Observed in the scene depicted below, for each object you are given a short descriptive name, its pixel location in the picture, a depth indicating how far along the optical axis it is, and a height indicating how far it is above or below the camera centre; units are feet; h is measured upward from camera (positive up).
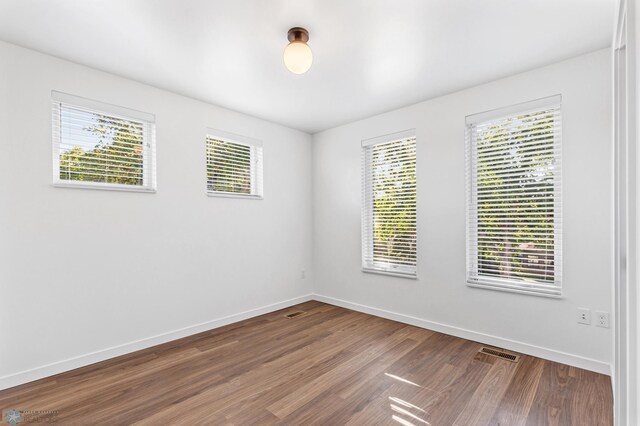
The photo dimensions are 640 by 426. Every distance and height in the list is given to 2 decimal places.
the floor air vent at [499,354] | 9.16 -4.36
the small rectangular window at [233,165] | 12.25 +1.92
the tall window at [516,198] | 9.14 +0.33
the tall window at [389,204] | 12.50 +0.24
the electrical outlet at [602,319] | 8.18 -2.91
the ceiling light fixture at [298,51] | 7.30 +3.77
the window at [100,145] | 8.71 +2.05
